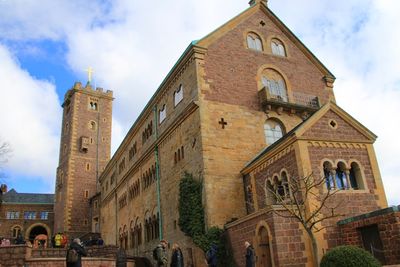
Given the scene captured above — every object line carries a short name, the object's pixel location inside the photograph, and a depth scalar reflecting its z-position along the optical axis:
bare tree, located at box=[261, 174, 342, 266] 17.05
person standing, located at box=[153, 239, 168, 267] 16.05
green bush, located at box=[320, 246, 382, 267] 12.72
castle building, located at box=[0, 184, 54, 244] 72.31
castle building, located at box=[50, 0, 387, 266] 18.73
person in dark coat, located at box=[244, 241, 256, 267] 15.09
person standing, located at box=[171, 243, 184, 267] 15.76
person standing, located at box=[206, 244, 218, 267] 16.81
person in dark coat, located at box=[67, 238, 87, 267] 13.50
